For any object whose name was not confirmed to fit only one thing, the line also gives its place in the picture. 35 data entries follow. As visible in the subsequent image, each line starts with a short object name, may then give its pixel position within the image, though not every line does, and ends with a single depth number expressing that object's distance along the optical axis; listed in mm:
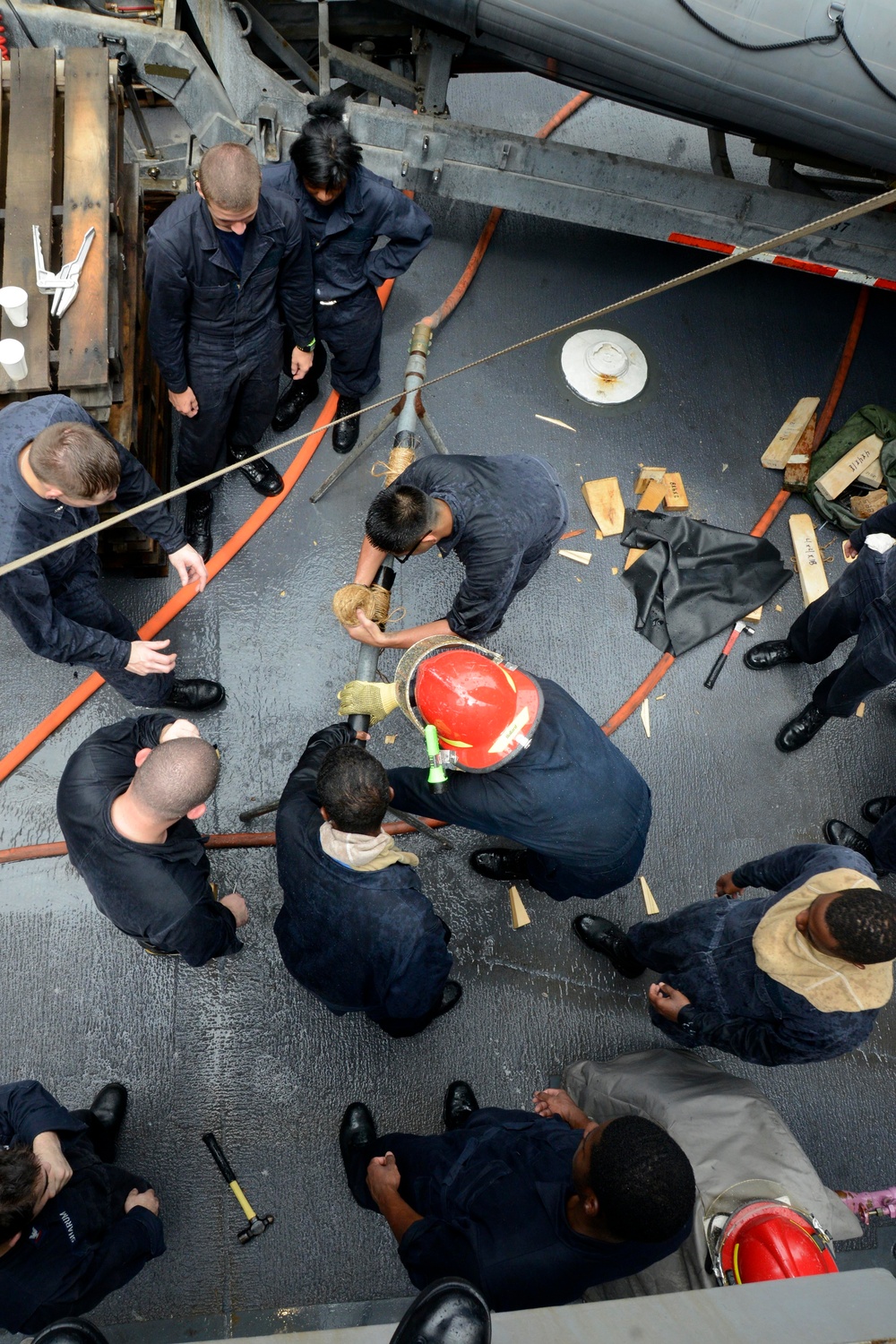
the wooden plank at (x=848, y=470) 4750
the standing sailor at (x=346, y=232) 3631
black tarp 4488
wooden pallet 3441
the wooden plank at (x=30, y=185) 3400
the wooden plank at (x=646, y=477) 4801
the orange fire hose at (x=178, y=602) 3801
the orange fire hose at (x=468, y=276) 4988
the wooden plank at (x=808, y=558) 4652
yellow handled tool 3162
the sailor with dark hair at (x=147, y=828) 2566
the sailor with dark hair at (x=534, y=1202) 2258
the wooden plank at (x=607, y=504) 4680
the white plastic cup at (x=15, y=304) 3238
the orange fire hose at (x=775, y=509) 4262
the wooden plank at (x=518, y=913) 3828
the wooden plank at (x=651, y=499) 4742
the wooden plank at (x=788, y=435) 4961
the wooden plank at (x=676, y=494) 4785
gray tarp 2570
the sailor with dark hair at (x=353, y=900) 2559
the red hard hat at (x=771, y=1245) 2223
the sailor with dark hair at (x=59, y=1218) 2418
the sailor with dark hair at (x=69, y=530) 2791
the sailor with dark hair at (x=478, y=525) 3213
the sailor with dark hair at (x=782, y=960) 2516
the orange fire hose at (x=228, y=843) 3623
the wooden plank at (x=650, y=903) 3941
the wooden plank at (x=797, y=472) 4848
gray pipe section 3703
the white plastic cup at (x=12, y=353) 3178
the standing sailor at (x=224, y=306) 3326
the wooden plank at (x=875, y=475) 4766
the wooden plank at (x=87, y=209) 3432
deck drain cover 5051
